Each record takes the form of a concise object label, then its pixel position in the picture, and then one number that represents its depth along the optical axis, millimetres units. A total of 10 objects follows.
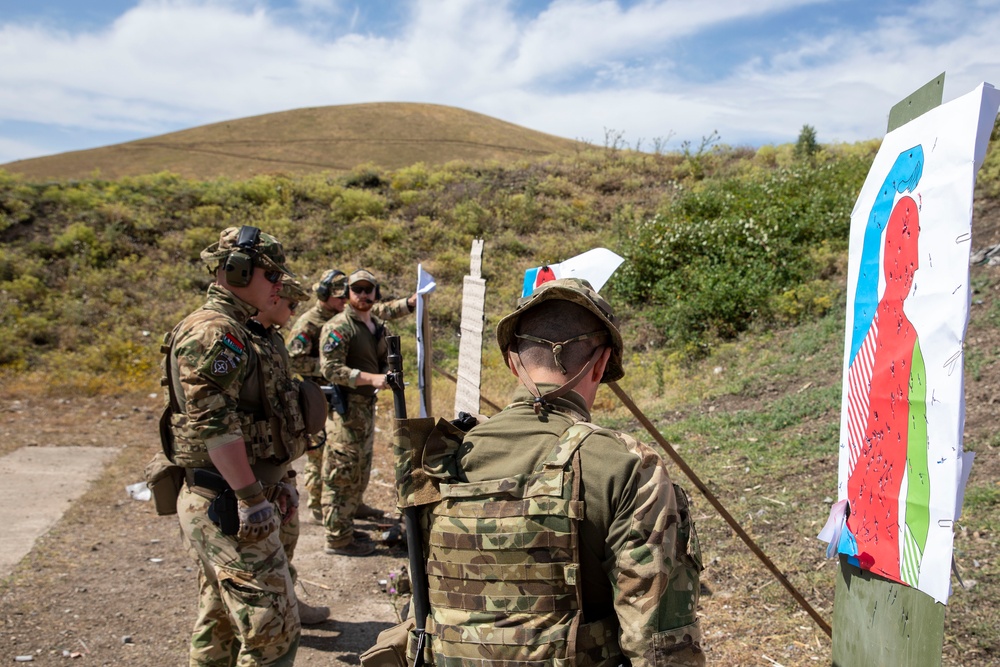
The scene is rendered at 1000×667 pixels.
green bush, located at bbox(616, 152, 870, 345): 10508
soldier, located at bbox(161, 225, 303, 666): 2738
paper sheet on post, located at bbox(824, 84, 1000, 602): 1885
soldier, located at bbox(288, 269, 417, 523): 5527
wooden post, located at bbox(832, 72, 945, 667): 2055
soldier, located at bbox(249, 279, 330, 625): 3023
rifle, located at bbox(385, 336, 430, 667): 1805
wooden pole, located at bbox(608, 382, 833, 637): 3025
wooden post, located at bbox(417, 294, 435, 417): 4215
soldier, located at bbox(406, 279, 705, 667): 1524
